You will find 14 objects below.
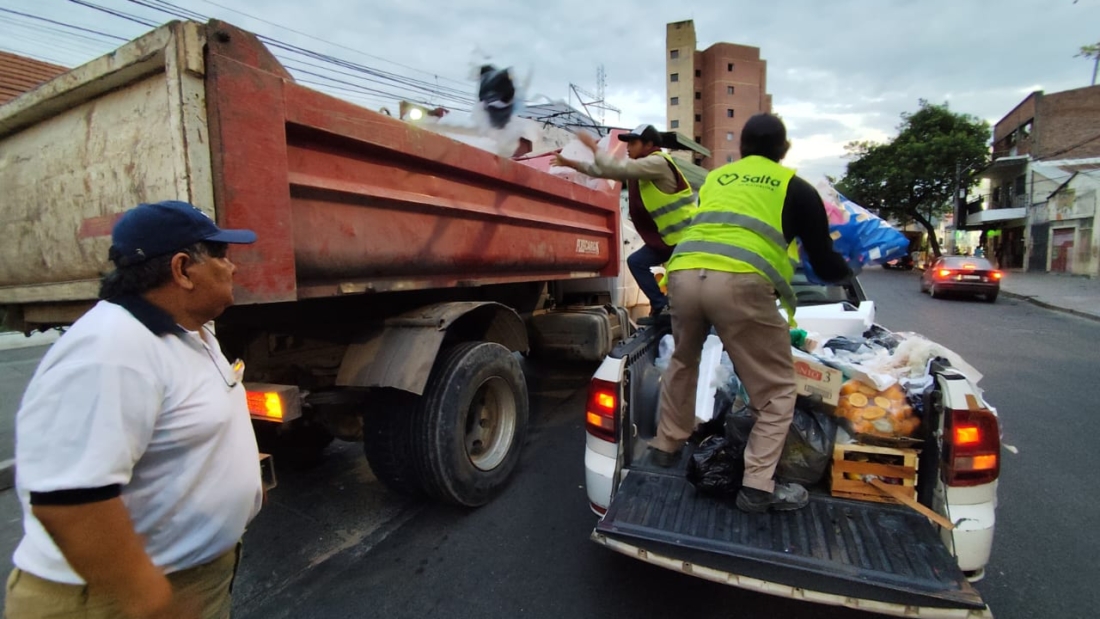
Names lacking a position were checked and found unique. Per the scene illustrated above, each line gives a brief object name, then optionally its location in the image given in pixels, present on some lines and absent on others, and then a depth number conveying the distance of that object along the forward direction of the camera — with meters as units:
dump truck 2.04
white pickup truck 1.77
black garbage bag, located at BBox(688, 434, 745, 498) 2.29
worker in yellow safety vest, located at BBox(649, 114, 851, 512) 2.20
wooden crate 2.14
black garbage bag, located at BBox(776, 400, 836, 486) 2.28
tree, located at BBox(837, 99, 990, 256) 28.72
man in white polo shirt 1.01
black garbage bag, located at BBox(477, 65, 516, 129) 3.13
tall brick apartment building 59.53
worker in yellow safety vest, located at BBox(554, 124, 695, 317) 3.02
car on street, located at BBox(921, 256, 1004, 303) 14.62
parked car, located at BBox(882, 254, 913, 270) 34.31
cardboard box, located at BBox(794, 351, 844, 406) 2.28
